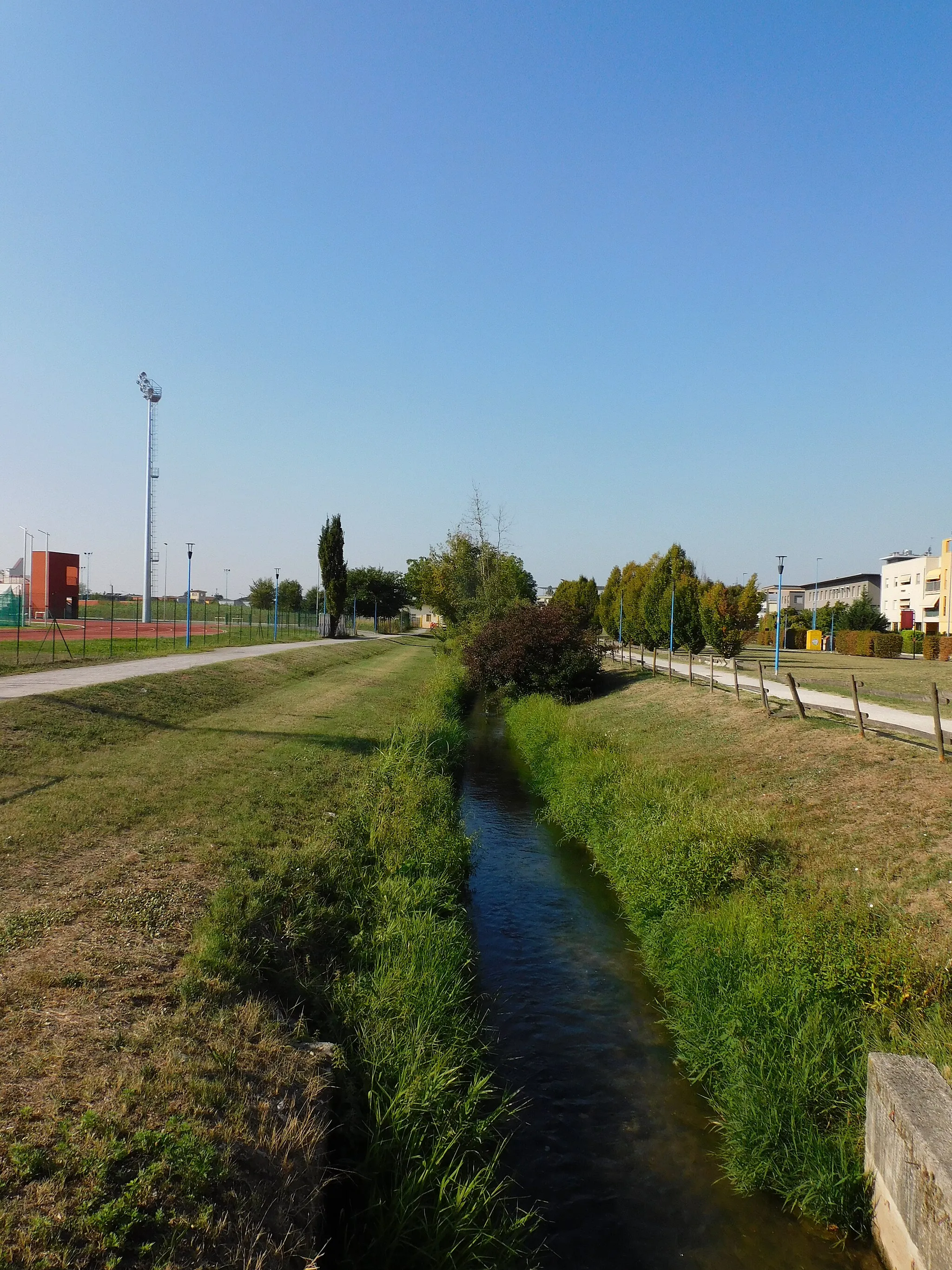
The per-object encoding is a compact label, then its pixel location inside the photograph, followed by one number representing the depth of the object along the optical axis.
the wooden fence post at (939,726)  10.02
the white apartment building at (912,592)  60.81
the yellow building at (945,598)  52.25
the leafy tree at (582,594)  56.72
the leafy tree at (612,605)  53.62
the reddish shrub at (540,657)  25.81
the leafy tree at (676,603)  34.47
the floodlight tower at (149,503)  64.00
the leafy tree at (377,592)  79.88
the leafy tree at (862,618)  50.19
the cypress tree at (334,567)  54.81
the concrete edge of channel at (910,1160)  4.16
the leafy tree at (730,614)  29.97
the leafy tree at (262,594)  93.69
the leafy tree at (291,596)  91.25
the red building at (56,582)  58.78
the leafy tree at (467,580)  39.56
